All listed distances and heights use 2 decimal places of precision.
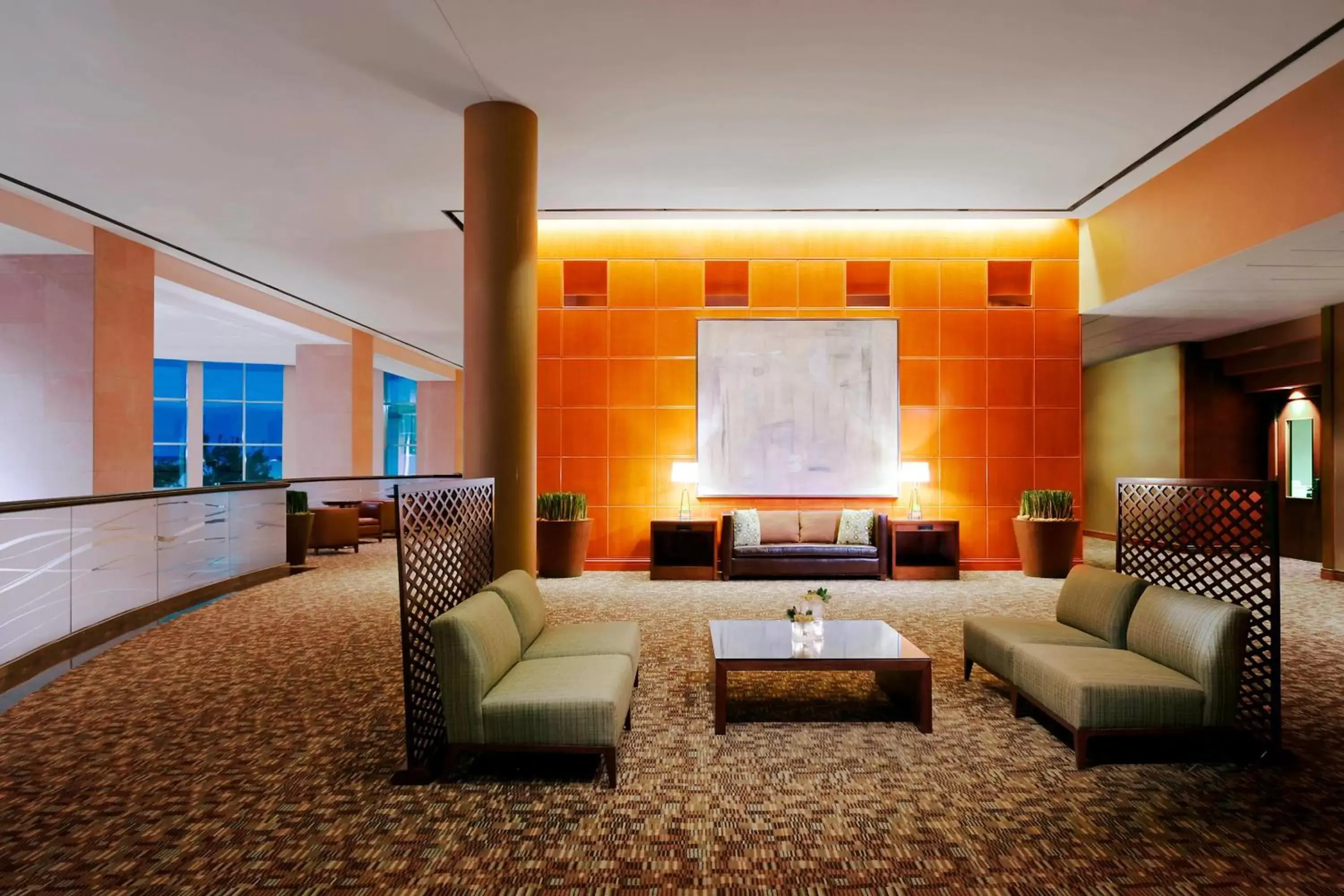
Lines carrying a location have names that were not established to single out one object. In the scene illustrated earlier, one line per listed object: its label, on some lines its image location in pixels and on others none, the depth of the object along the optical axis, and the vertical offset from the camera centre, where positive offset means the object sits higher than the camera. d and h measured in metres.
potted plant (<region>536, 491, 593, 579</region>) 8.12 -0.88
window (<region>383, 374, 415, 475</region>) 21.27 +0.88
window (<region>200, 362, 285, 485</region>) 17.47 +0.85
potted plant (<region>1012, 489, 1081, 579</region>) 8.09 -0.85
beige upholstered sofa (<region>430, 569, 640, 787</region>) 3.00 -1.01
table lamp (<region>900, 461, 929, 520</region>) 8.28 -0.18
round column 5.40 +1.08
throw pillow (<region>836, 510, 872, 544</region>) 8.21 -0.82
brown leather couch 8.02 -1.14
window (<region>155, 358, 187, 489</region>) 16.83 +0.87
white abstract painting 8.62 +0.55
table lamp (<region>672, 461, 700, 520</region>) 8.35 -0.19
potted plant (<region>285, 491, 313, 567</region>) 9.20 -0.90
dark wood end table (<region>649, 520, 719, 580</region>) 8.11 -1.10
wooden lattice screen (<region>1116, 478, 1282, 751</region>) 3.29 -0.47
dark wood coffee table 3.66 -1.05
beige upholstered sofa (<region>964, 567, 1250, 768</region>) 3.17 -0.98
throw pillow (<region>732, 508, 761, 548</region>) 8.18 -0.82
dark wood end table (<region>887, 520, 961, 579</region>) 8.12 -1.10
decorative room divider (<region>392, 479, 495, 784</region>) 3.09 -0.58
